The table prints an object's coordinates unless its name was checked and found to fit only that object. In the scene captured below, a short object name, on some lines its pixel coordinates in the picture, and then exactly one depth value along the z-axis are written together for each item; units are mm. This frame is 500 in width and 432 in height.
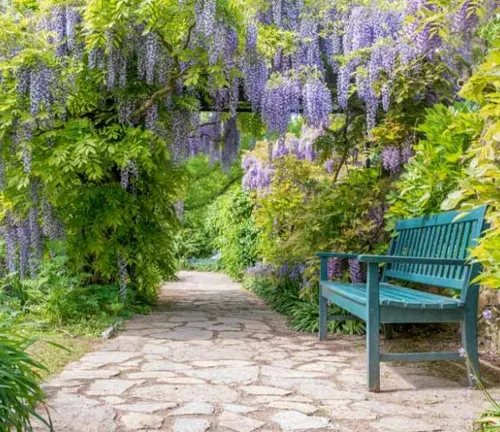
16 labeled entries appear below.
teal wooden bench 3232
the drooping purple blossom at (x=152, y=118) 5824
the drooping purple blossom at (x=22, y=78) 5082
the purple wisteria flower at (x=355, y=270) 5273
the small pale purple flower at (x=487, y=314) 3241
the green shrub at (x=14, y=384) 2004
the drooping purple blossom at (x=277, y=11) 6160
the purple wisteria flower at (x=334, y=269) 5605
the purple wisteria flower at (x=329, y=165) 8180
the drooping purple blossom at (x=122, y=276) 6109
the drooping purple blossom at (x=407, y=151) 5707
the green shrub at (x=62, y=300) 5082
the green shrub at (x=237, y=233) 10914
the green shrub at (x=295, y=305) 5184
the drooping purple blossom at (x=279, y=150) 8286
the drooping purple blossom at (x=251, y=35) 5691
